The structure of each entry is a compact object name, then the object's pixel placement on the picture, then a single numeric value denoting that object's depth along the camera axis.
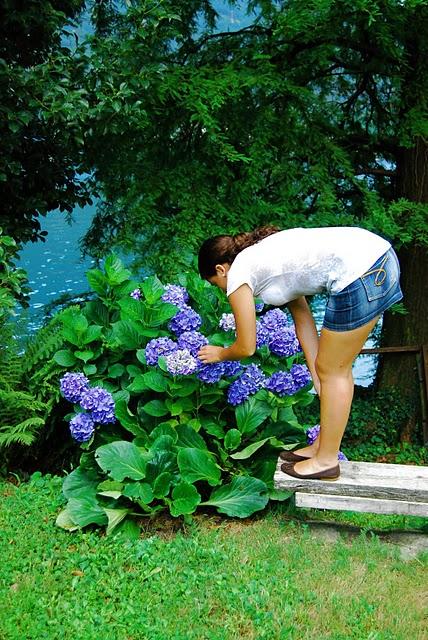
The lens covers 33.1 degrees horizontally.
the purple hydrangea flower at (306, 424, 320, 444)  3.86
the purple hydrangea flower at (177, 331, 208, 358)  3.77
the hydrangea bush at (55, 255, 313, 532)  3.61
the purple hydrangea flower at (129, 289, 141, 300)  4.22
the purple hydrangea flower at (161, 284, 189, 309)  4.06
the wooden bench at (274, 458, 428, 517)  3.36
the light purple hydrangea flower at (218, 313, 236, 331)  3.95
